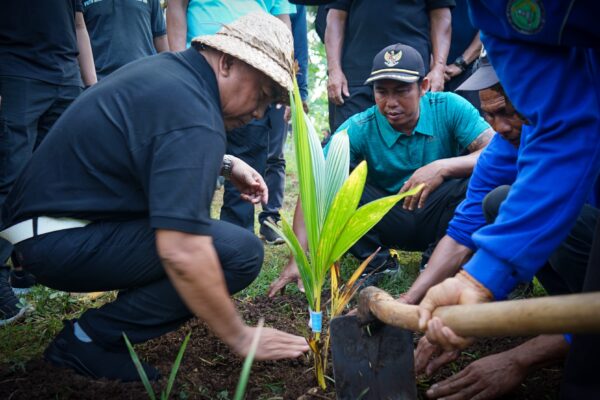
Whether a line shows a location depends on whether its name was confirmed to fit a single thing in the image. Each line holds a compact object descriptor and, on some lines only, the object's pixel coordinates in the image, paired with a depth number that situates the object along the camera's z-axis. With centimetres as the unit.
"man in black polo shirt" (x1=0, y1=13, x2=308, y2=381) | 147
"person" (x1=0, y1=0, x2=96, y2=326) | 256
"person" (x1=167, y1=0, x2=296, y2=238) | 313
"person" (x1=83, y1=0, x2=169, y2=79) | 358
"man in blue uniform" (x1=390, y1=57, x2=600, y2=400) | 167
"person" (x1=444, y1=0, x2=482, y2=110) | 358
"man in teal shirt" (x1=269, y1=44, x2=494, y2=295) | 283
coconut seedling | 170
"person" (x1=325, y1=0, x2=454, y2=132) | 335
